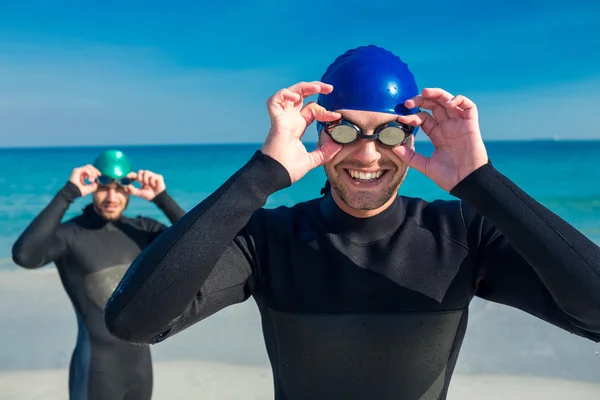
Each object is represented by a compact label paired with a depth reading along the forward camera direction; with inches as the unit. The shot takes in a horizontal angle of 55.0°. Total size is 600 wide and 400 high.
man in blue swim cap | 74.3
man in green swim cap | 165.3
